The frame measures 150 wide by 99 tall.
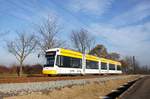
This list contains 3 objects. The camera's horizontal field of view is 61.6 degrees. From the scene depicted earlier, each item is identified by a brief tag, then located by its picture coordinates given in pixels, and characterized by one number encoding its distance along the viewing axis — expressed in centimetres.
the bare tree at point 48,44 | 2758
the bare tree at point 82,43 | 4361
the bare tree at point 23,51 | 2738
